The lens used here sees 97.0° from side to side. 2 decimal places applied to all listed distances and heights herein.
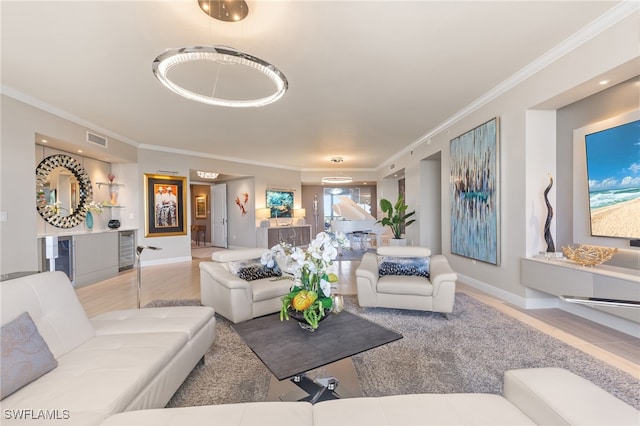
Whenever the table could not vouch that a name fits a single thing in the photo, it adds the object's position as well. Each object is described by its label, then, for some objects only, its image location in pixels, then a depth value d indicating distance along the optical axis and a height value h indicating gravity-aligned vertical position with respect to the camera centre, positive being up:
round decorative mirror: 5.14 +0.52
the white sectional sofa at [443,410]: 1.05 -0.81
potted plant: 7.41 -0.15
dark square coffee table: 1.58 -0.82
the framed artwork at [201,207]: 11.57 +0.34
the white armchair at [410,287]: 3.30 -0.89
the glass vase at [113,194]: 6.71 +0.54
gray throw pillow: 1.29 -0.67
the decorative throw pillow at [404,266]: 3.77 -0.72
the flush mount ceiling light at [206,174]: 8.07 +1.20
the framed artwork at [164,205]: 7.09 +0.28
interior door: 10.57 +0.00
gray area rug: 2.00 -1.25
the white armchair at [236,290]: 3.06 -0.87
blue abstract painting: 4.11 +0.29
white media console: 2.55 -0.73
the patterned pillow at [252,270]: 3.58 -0.72
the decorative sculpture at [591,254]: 2.92 -0.47
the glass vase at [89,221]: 5.97 -0.09
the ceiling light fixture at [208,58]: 2.15 +1.24
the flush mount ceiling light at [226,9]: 2.27 +1.70
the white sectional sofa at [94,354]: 1.23 -0.81
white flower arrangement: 1.93 -0.46
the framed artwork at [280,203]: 9.81 +0.40
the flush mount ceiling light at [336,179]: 9.84 +1.20
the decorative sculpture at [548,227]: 3.49 -0.21
